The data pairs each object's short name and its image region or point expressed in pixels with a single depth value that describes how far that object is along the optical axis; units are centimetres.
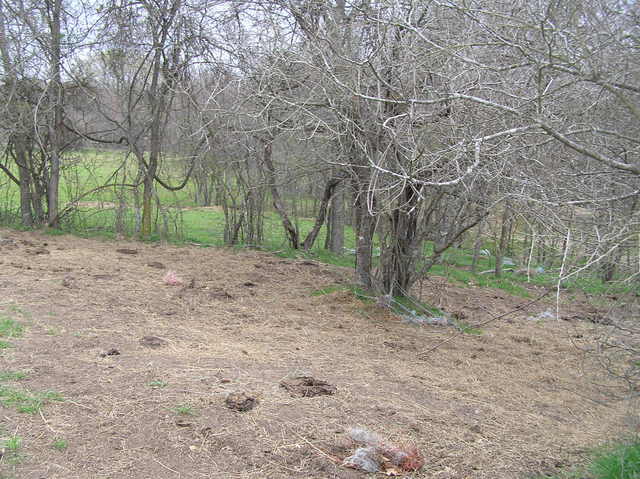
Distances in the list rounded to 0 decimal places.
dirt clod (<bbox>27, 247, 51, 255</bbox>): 820
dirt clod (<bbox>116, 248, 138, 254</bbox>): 912
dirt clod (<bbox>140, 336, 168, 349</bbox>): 495
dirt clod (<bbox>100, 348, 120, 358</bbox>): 456
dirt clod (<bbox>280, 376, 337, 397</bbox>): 423
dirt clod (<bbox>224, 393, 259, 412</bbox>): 380
